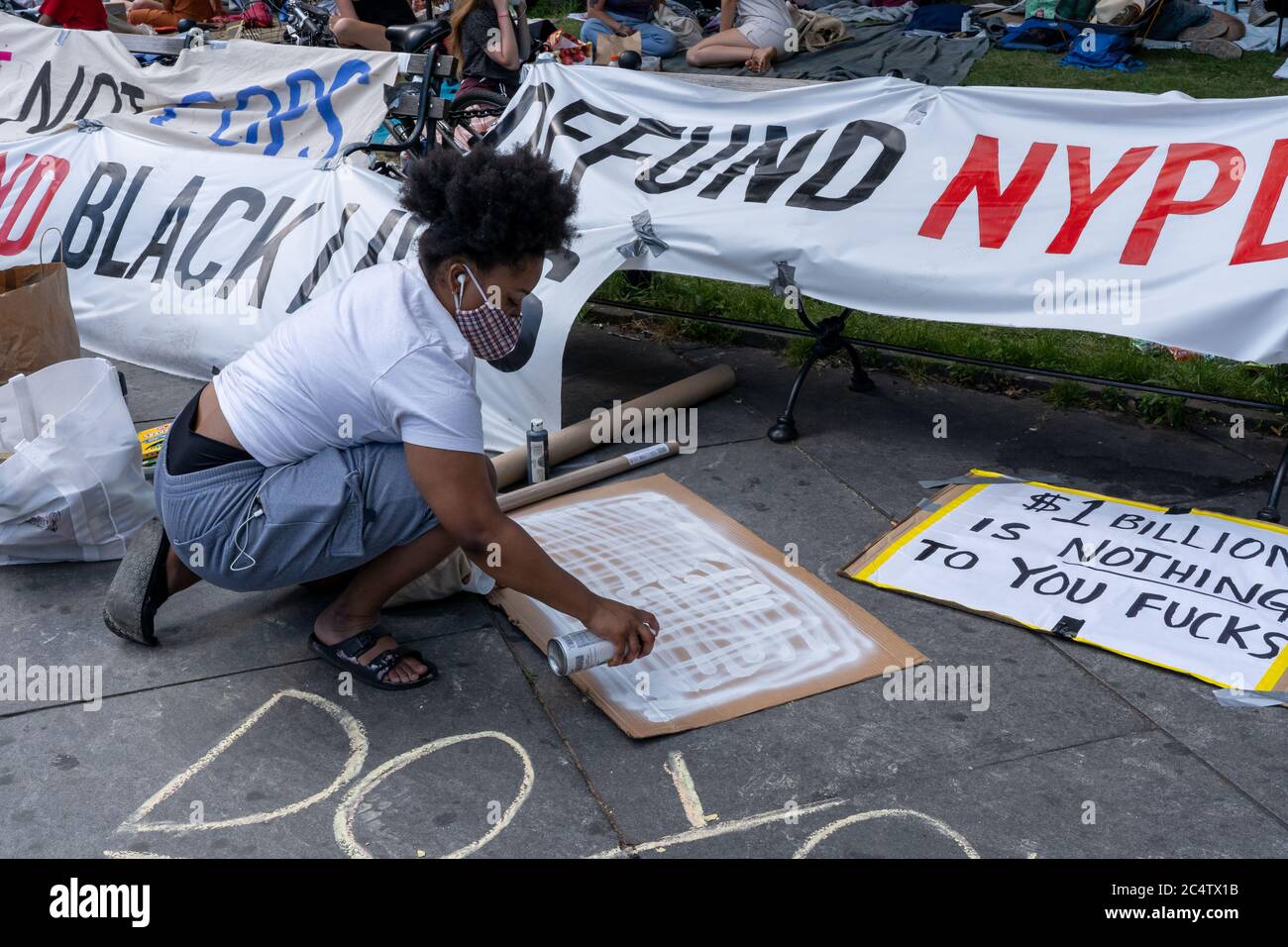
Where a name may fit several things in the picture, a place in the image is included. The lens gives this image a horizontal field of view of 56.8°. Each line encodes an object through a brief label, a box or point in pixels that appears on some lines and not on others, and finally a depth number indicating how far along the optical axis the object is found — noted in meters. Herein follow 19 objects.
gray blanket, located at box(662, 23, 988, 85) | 8.36
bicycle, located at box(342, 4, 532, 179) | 5.73
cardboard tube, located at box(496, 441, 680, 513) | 3.70
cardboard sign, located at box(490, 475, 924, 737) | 2.82
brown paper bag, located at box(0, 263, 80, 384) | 3.92
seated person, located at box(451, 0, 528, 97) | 6.81
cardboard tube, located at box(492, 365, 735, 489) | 3.88
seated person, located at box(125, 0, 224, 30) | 12.07
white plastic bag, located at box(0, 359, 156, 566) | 3.29
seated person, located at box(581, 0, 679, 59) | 9.61
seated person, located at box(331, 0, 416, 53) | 7.40
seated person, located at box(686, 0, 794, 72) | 8.77
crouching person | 2.45
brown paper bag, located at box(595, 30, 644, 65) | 9.41
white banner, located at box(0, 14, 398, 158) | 5.87
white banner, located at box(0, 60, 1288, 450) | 3.51
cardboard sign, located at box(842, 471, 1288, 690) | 2.97
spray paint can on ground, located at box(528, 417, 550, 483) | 3.88
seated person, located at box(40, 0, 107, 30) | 8.70
